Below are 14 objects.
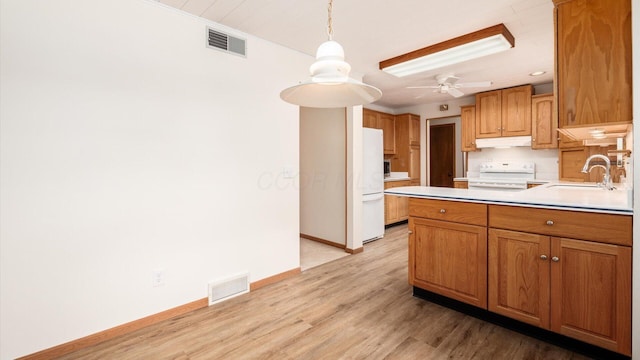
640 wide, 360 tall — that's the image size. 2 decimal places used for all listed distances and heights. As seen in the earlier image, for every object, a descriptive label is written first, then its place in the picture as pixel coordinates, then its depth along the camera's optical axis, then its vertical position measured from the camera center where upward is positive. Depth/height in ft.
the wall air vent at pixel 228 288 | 8.51 -3.43
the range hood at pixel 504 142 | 15.21 +1.45
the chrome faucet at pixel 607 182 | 8.53 -0.45
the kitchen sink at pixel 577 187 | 9.29 -0.66
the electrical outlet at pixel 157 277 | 7.50 -2.64
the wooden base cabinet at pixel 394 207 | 17.57 -2.26
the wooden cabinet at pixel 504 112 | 15.12 +3.03
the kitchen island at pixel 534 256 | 5.53 -1.96
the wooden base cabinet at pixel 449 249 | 7.25 -2.11
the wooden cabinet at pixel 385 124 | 17.88 +2.94
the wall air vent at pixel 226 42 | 8.39 +3.86
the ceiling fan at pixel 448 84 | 13.00 +3.92
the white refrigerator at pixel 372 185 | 14.47 -0.74
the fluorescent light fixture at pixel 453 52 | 9.02 +4.09
